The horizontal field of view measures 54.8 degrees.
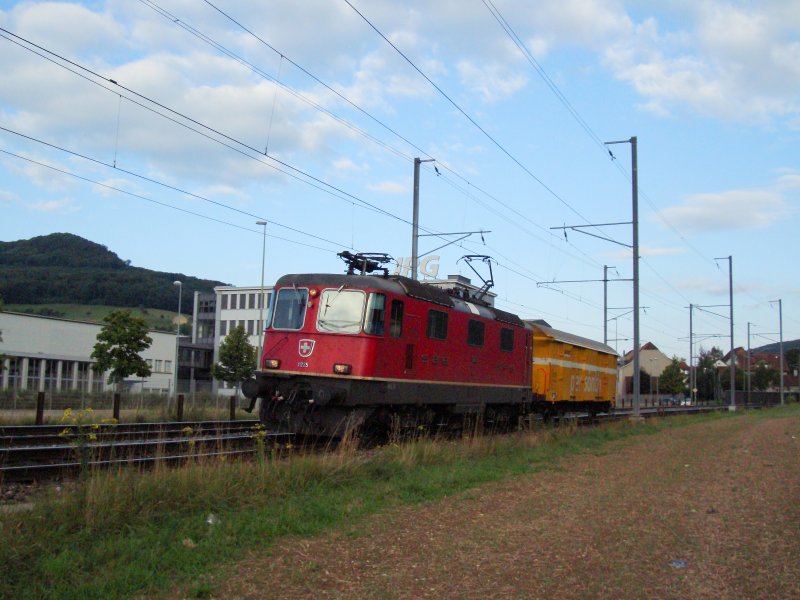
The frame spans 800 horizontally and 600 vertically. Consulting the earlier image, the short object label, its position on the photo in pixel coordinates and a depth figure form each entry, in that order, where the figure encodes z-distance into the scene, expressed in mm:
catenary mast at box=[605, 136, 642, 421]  26595
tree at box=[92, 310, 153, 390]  43000
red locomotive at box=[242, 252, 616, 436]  14531
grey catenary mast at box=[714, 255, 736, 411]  49294
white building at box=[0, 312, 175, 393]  47625
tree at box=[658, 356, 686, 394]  80625
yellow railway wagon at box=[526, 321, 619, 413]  24422
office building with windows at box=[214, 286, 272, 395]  80562
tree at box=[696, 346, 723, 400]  83500
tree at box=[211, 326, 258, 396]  53844
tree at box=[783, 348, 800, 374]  111750
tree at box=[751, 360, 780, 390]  95562
